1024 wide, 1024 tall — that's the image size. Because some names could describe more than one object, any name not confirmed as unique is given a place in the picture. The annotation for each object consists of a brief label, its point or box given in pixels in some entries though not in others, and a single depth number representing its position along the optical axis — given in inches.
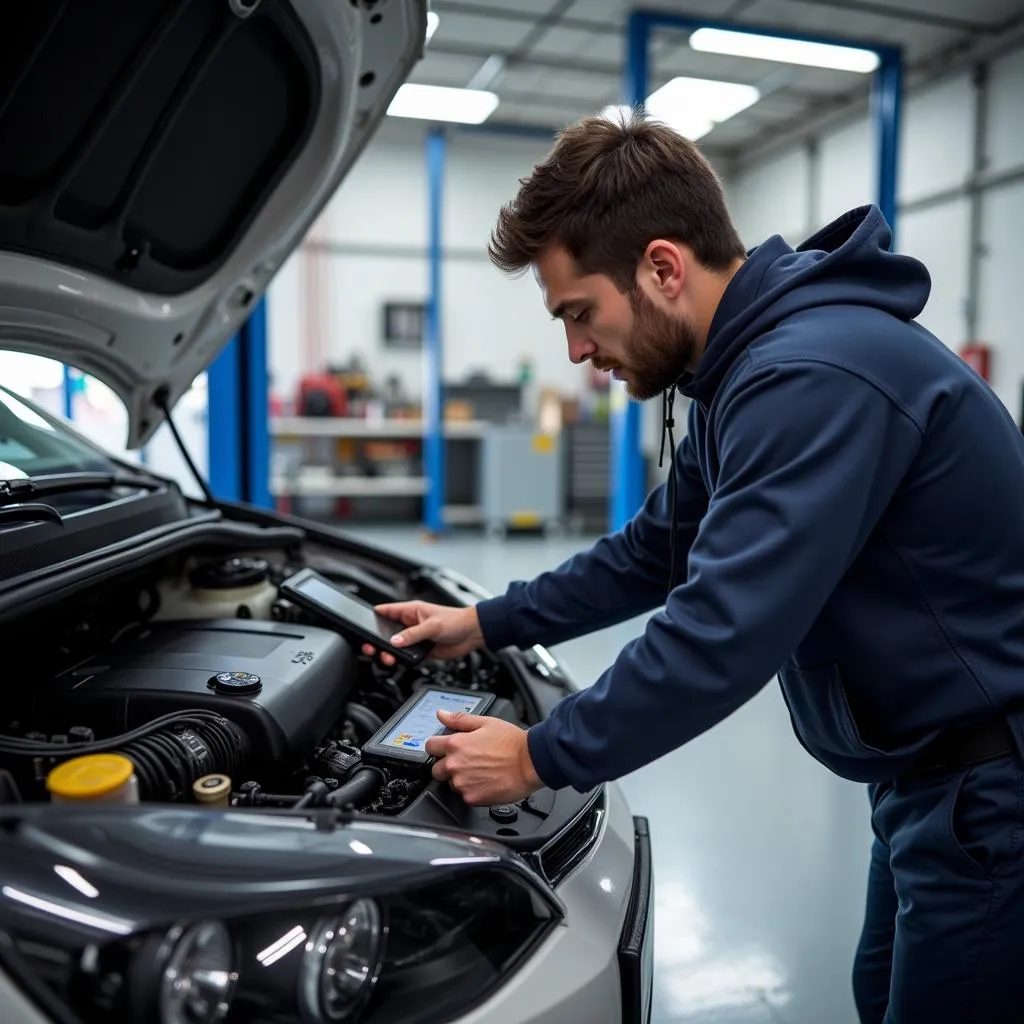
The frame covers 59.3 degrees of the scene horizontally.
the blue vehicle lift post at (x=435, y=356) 298.7
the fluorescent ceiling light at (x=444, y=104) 282.2
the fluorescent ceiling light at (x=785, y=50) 232.2
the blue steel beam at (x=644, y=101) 202.7
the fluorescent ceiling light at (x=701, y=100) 291.6
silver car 30.1
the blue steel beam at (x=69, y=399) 241.5
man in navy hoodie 36.6
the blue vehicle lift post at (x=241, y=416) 137.9
